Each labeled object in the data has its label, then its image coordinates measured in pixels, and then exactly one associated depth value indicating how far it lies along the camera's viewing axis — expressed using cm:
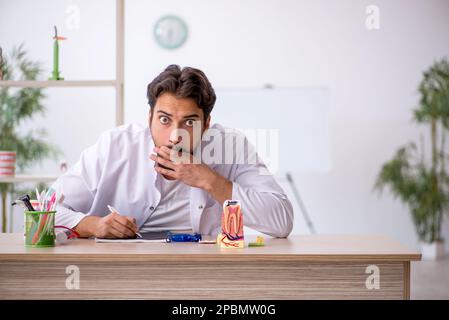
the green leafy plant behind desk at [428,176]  593
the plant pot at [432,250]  601
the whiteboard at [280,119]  589
